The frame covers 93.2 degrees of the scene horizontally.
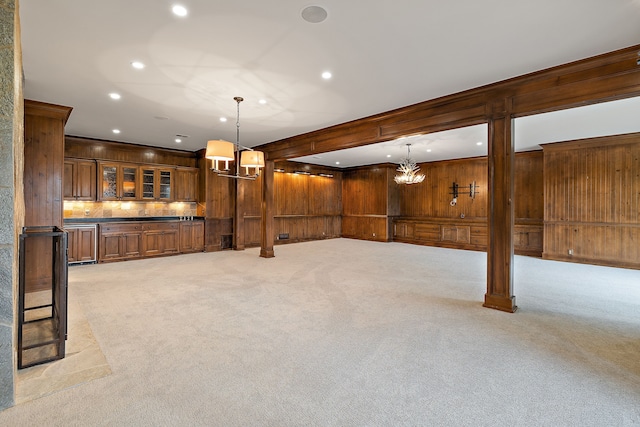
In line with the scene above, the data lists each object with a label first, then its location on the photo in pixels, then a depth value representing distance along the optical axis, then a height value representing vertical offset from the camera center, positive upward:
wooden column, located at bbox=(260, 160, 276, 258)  7.47 +0.13
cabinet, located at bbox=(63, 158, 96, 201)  6.56 +0.77
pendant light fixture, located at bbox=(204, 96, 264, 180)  4.21 +0.90
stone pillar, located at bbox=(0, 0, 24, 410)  1.86 +0.15
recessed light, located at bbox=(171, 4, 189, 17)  2.29 +1.57
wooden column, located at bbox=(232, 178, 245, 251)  8.54 -0.11
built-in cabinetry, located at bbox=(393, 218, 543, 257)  7.98 -0.60
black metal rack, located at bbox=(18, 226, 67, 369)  2.38 -1.07
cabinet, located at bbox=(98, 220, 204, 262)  6.62 -0.58
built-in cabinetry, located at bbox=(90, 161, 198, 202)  7.07 +0.80
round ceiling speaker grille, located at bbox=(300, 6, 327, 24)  2.30 +1.56
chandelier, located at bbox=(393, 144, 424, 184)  8.42 +1.10
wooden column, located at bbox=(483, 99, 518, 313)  3.74 +0.08
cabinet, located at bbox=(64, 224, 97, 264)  6.20 -0.60
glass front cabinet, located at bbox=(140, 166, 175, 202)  7.60 +0.79
